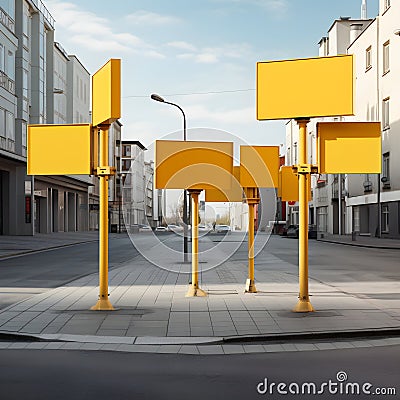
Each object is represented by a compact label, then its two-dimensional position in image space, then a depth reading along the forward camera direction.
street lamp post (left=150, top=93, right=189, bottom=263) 14.92
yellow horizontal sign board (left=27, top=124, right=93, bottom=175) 10.41
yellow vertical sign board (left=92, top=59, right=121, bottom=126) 9.90
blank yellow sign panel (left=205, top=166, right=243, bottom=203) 12.73
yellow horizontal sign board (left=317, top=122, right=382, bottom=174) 9.98
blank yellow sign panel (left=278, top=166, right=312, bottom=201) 12.87
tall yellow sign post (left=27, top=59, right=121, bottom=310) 10.40
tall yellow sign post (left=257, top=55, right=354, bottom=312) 9.85
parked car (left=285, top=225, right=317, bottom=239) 55.44
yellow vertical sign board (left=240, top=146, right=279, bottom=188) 12.70
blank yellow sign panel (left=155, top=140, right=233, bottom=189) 11.57
